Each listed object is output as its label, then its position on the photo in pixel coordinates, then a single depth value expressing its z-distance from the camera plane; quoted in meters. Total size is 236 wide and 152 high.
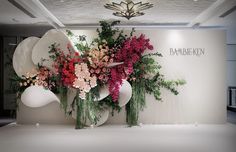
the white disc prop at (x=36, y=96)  5.36
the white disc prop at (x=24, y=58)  5.55
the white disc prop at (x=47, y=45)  5.43
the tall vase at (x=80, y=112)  5.40
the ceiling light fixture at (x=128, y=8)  6.34
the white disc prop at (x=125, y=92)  5.43
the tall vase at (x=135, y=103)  5.74
